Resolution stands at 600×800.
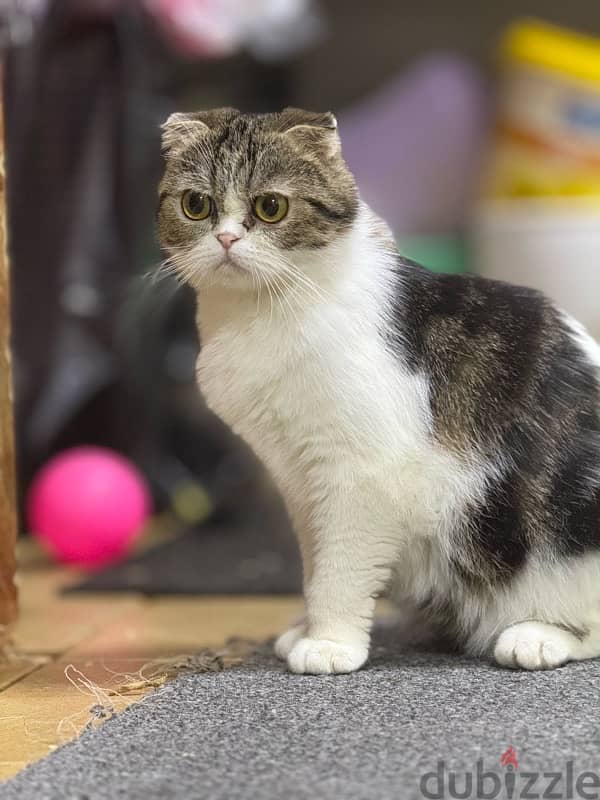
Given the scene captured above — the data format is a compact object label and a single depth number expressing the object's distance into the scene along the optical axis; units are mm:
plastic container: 2930
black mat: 2139
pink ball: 2393
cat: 1288
